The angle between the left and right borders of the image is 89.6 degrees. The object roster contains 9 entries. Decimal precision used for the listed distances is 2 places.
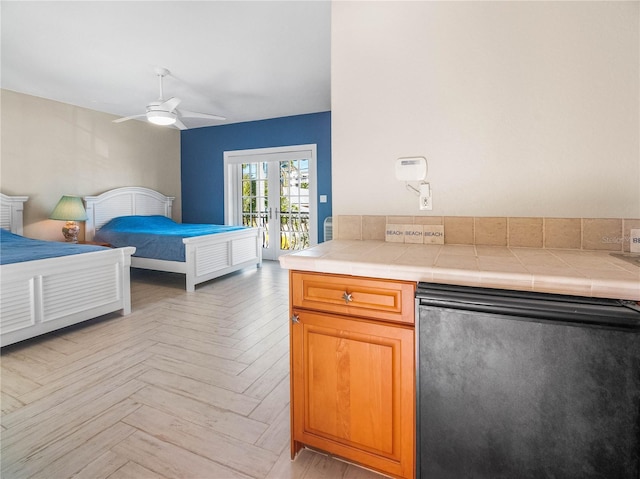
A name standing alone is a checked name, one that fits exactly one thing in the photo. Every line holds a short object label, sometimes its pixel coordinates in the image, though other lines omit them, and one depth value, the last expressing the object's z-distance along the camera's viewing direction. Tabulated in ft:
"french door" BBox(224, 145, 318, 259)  18.52
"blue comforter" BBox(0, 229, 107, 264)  8.04
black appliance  2.81
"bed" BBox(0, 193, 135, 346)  7.61
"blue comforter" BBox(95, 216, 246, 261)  13.42
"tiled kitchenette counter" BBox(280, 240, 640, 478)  3.52
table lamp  13.80
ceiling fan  11.27
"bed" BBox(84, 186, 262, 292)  13.26
